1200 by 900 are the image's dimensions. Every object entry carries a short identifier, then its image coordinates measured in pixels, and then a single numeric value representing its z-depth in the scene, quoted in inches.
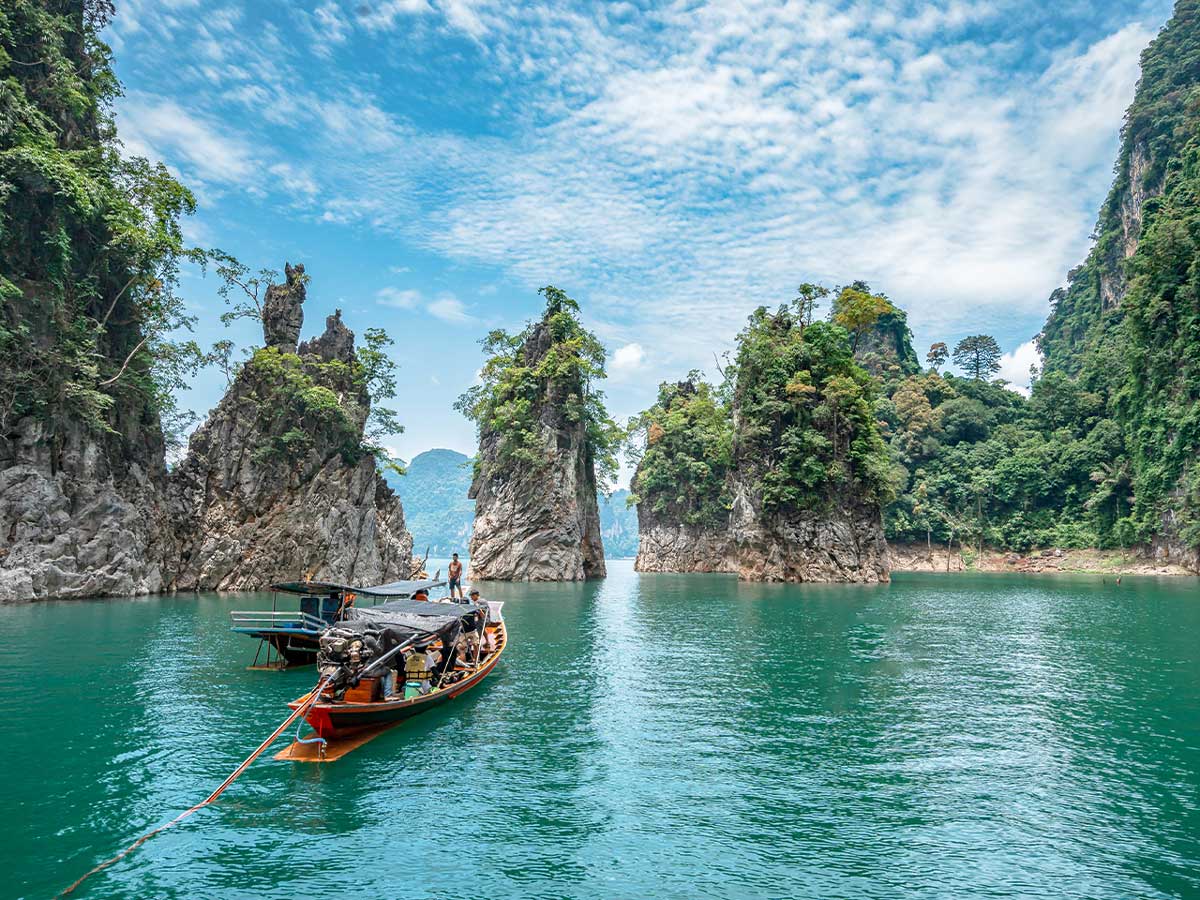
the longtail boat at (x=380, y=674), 586.6
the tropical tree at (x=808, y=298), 2792.8
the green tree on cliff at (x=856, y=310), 3184.1
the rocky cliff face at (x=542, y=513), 2783.0
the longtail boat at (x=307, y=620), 916.0
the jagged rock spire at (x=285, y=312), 2251.5
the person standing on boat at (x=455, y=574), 1195.6
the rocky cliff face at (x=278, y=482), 2049.7
